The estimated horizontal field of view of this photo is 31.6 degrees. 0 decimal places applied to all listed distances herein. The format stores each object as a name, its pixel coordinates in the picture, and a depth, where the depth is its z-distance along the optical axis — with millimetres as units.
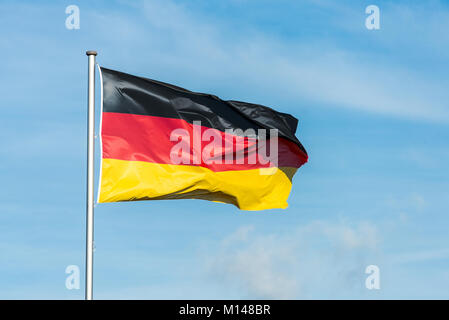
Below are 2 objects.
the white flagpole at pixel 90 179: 19188
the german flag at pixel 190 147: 20953
